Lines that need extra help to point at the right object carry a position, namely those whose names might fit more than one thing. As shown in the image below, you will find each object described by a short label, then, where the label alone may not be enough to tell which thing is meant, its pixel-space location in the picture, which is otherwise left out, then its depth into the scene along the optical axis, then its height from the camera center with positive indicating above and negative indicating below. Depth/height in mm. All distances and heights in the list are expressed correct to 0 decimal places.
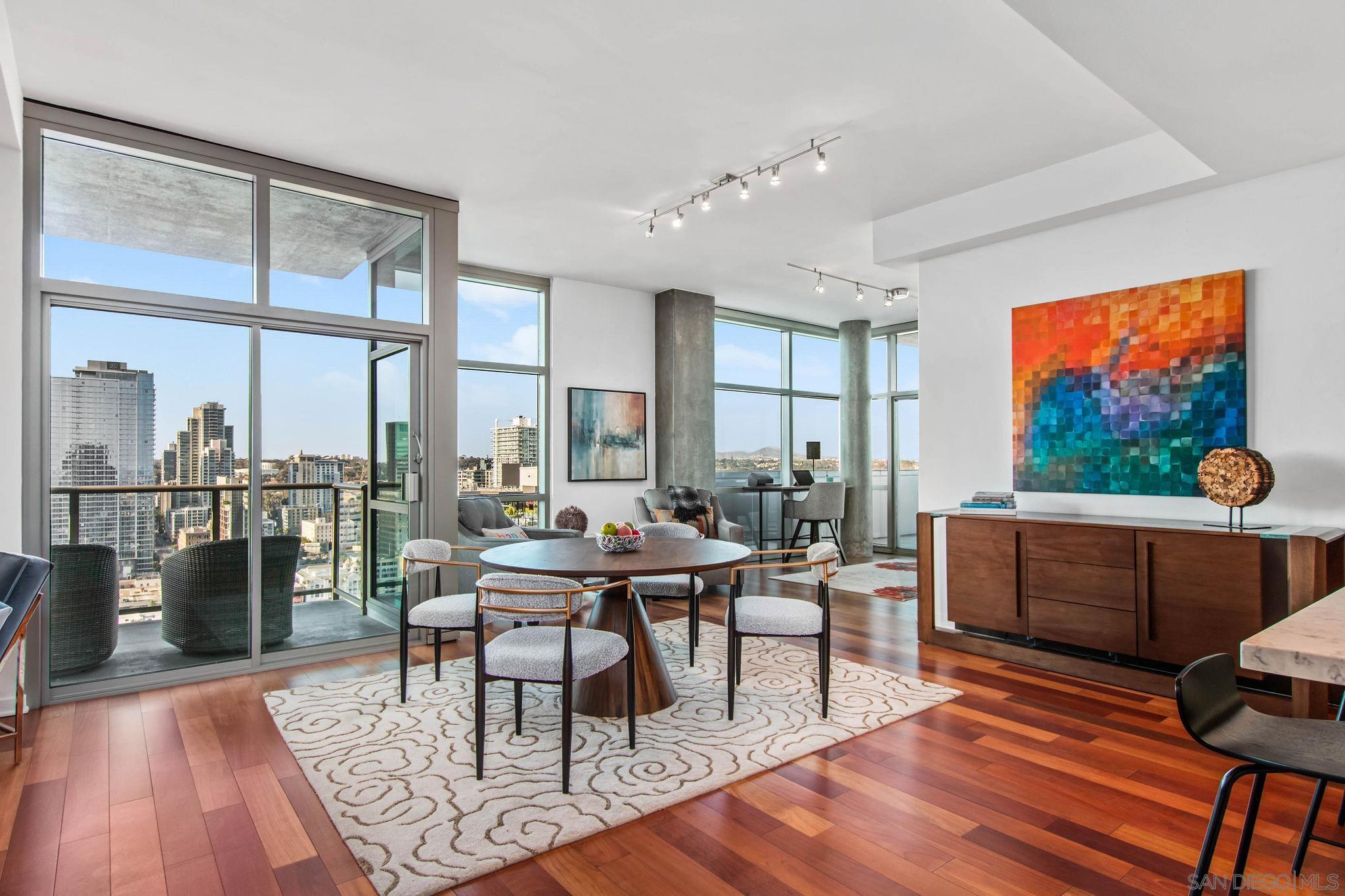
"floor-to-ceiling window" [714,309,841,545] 8516 +550
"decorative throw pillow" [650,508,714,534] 6703 -619
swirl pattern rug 2311 -1219
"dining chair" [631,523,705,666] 4148 -787
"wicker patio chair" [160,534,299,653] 3990 -795
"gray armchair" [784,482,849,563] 8016 -588
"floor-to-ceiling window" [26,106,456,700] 3717 +308
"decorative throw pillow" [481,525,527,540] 5422 -607
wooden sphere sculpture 3469 -137
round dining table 3125 -506
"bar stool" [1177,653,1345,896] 1439 -614
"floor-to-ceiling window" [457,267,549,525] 6566 +567
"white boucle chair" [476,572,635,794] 2689 -760
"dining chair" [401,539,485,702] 3475 -757
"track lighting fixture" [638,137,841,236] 4055 +1691
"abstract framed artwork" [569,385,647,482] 7070 +160
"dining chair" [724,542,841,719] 3322 -773
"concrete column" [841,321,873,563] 9172 +493
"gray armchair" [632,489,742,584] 6762 -554
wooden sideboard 3393 -725
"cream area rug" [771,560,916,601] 6574 -1264
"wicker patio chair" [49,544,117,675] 3682 -776
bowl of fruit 3549 -427
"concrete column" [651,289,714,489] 7496 +644
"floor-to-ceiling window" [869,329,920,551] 9242 +202
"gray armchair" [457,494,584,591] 5273 -544
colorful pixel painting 3875 +360
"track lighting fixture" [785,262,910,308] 6980 +1627
